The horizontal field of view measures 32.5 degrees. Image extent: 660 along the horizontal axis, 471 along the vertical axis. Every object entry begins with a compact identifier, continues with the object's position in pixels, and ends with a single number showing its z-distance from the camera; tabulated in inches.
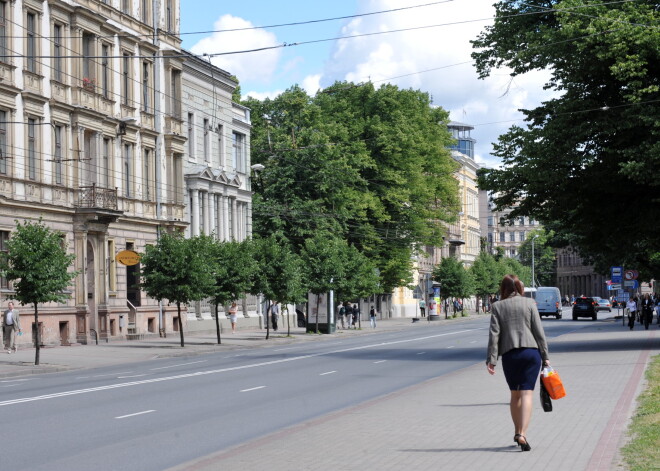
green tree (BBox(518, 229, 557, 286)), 7363.2
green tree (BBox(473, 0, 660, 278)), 1190.3
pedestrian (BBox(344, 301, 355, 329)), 2758.4
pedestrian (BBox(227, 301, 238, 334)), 2279.8
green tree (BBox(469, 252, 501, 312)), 4380.9
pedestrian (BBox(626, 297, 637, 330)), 1993.8
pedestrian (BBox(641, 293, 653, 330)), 2094.2
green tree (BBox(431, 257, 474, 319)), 3666.3
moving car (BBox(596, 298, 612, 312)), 4680.1
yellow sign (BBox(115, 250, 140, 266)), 1831.9
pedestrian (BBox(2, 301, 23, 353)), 1389.0
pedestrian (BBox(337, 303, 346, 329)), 2691.9
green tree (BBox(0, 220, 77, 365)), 1186.0
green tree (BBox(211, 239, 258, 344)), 1772.9
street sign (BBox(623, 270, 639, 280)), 2212.1
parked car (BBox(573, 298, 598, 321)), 3225.9
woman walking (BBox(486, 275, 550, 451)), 446.6
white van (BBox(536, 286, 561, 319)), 3518.7
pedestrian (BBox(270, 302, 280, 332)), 2380.7
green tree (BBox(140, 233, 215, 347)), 1630.2
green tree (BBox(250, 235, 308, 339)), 2012.7
